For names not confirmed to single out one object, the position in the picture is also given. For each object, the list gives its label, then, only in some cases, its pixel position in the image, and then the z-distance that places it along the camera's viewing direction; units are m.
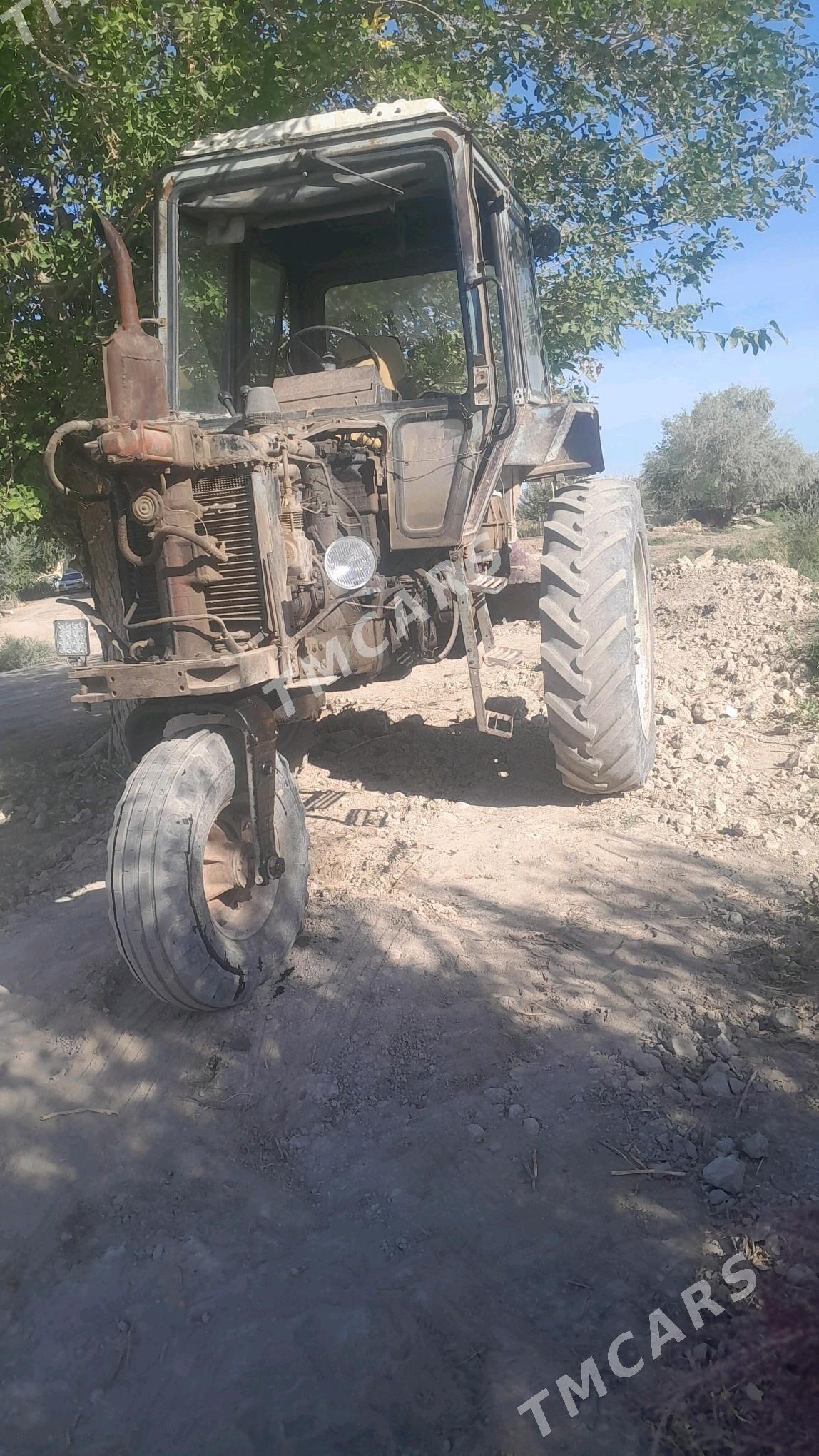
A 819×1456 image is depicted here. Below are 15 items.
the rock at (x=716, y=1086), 2.74
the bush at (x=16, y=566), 25.69
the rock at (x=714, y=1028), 2.99
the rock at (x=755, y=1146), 2.50
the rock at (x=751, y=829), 4.39
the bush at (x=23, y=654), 16.03
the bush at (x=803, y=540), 10.70
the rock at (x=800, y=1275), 2.12
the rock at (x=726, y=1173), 2.42
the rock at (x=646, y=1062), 2.88
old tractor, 3.46
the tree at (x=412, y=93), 5.60
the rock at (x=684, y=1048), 2.92
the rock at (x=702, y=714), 6.04
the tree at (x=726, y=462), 18.72
